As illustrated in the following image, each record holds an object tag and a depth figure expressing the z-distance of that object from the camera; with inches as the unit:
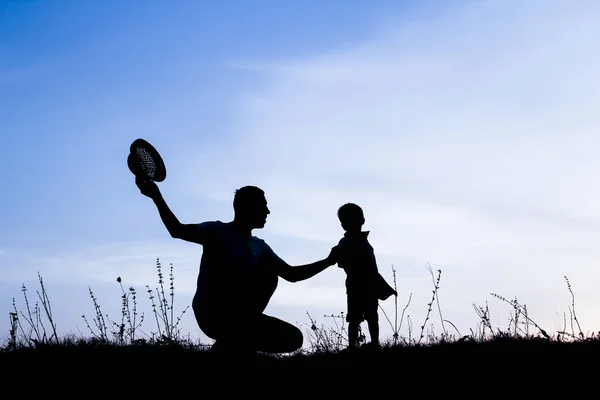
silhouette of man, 253.8
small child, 350.6
